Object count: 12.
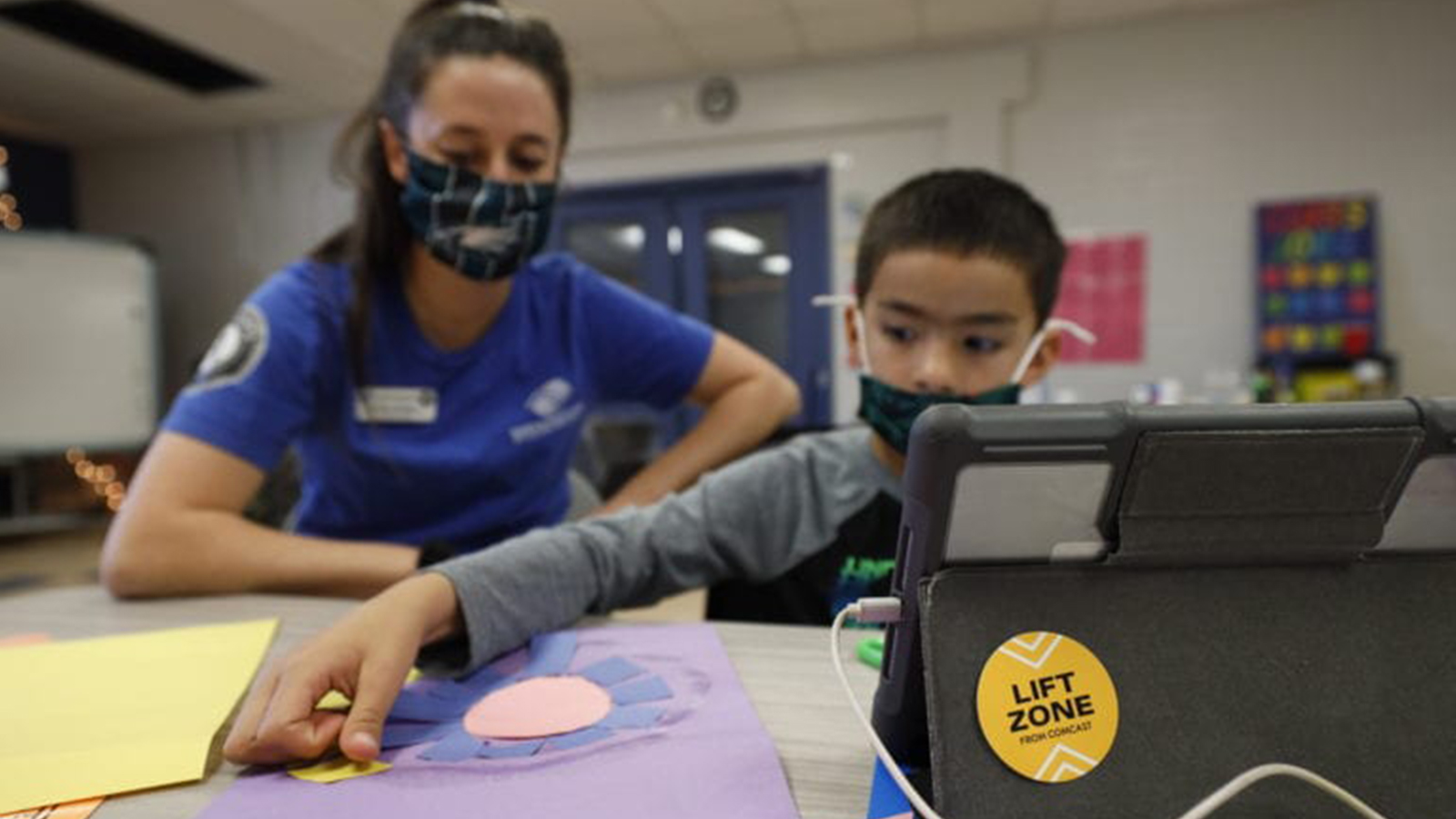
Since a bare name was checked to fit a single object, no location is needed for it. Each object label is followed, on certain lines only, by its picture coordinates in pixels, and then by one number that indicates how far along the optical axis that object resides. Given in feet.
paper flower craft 1.52
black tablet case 1.06
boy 2.31
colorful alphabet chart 10.87
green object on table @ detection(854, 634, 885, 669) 1.86
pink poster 11.76
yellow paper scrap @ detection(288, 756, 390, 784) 1.41
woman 2.96
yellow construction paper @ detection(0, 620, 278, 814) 1.46
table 1.36
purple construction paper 1.29
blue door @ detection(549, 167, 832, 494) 13.38
